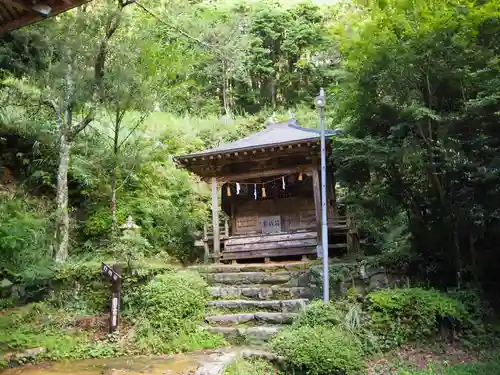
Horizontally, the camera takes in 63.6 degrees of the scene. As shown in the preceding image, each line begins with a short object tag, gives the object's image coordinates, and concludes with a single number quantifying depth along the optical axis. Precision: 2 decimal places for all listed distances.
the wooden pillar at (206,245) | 12.26
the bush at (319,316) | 6.47
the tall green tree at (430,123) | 6.90
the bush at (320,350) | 5.62
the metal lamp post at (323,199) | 6.93
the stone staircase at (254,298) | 7.36
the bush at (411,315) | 6.50
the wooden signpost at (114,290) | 7.65
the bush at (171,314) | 7.17
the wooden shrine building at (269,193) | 11.23
